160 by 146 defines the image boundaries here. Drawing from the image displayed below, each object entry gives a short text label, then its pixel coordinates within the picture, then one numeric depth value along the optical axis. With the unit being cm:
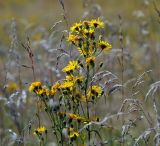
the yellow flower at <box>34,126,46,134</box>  528
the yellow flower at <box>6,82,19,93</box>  900
